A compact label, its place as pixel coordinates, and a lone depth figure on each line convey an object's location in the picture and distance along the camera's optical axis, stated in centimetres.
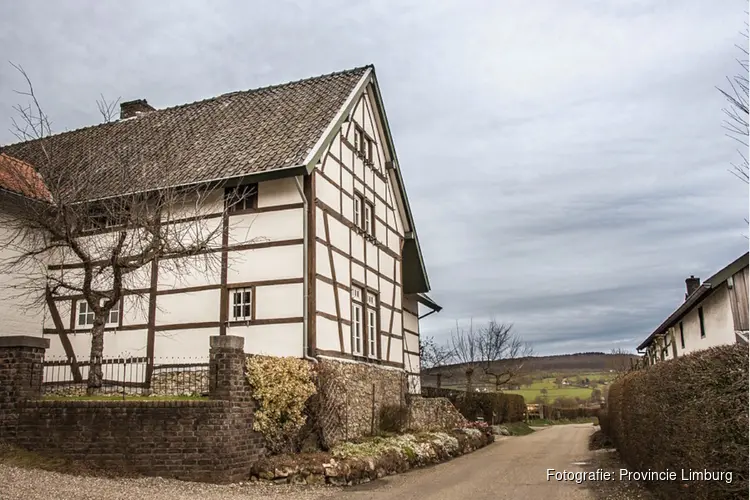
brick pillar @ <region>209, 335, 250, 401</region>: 1273
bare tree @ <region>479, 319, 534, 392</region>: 5138
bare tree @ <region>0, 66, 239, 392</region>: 1424
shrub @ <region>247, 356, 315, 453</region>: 1353
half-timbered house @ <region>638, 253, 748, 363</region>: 1742
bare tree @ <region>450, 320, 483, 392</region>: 5071
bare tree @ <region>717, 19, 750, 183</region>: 737
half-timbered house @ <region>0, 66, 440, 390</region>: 1702
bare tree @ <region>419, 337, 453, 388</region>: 4934
